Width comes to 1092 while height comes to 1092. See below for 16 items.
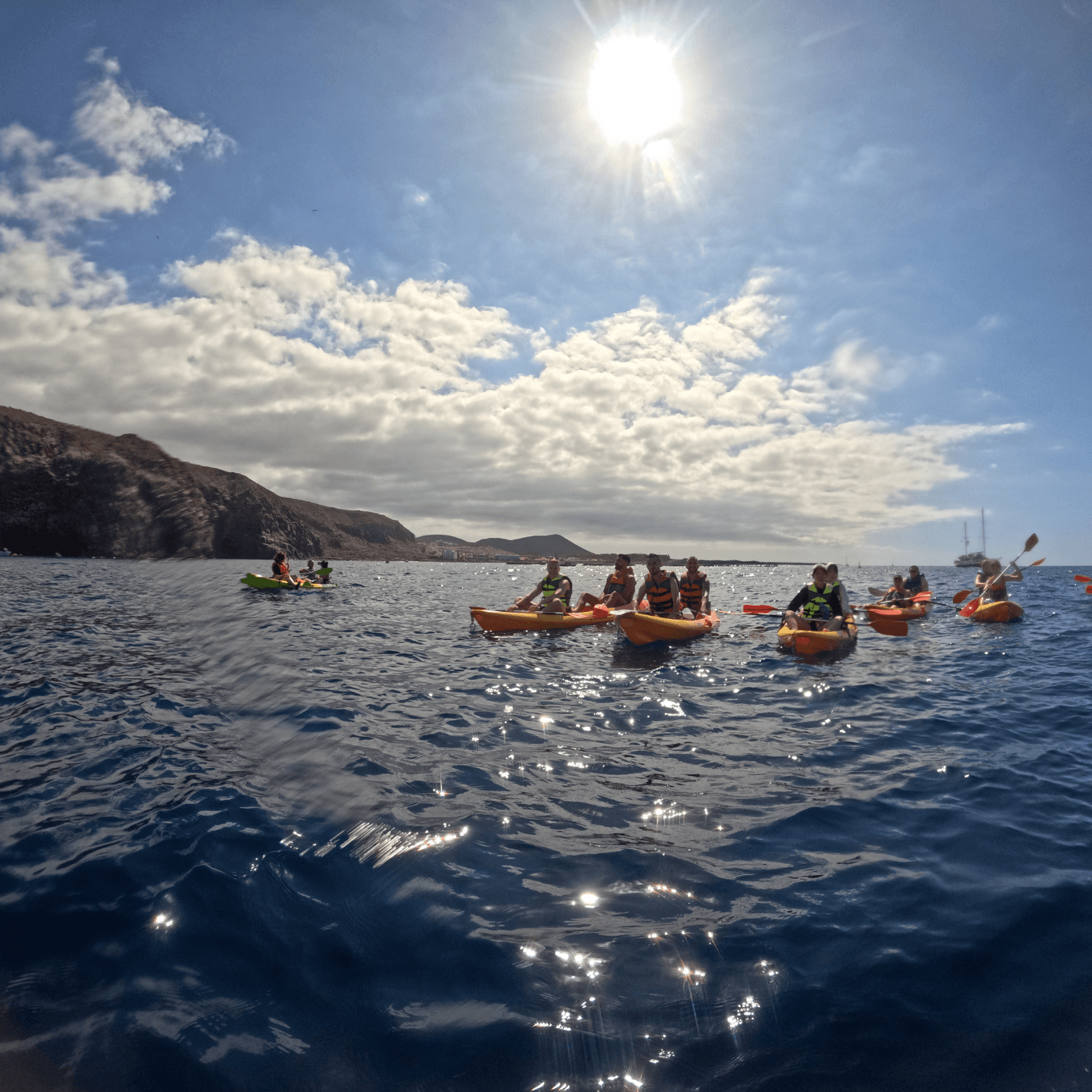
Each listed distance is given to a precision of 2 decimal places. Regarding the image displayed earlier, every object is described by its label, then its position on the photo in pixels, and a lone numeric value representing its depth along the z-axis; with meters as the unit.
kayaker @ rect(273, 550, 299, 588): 26.08
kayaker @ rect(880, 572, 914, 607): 20.70
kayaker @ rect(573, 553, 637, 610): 17.05
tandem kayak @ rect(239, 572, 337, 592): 25.91
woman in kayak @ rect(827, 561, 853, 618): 13.24
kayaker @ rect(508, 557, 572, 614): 15.75
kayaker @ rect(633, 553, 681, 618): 14.29
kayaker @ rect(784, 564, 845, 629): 12.98
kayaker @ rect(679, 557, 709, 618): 15.72
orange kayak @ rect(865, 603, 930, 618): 17.38
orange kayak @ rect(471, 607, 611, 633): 15.01
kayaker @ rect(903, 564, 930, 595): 22.50
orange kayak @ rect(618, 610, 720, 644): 12.58
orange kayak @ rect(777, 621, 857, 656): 11.89
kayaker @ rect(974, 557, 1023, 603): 18.88
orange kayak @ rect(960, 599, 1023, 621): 18.20
